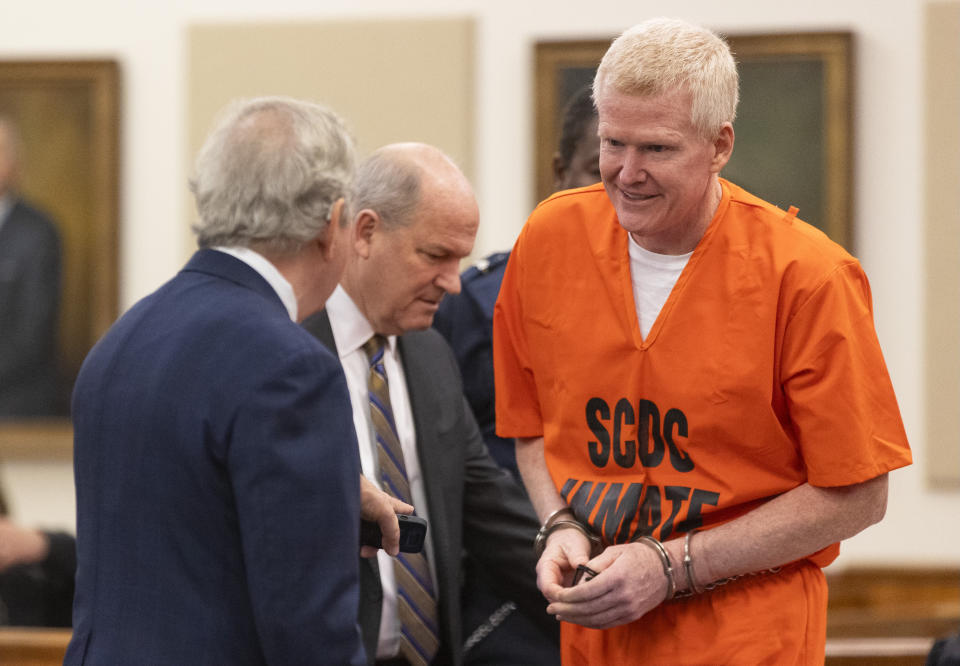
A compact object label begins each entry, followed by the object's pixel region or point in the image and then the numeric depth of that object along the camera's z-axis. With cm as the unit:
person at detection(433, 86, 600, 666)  631
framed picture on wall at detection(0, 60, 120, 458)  1174
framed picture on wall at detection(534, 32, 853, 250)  1103
